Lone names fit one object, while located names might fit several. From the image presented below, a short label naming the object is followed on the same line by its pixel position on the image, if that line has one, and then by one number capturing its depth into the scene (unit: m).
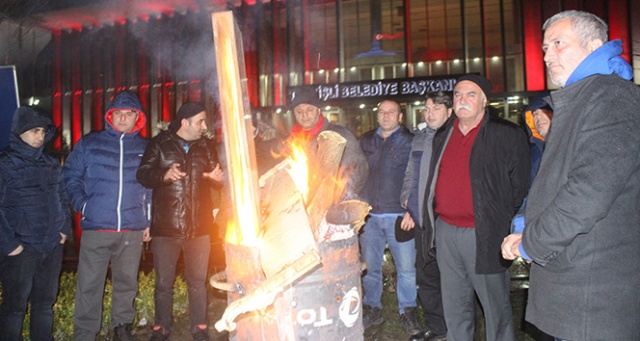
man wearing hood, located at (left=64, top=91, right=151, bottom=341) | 4.13
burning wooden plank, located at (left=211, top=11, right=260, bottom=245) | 2.19
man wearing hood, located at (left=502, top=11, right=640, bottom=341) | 1.87
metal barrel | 2.33
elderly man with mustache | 3.22
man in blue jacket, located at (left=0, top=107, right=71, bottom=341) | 3.74
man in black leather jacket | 4.21
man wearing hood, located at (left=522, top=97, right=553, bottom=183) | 4.25
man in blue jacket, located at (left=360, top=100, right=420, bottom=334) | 4.62
